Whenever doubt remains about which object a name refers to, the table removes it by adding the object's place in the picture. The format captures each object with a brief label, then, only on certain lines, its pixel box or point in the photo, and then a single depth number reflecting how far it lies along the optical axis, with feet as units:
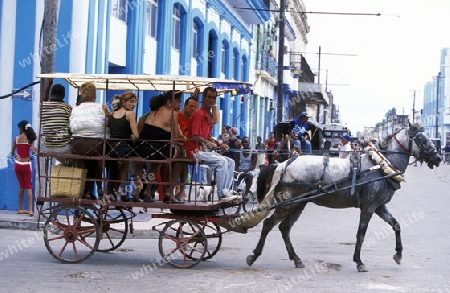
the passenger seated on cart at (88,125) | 32.22
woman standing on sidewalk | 46.85
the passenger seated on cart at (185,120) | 33.24
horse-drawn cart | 31.45
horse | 32.99
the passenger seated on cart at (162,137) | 31.96
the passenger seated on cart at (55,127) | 32.40
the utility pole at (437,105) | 281.19
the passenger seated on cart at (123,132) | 32.14
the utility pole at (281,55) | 86.69
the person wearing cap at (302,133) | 60.64
